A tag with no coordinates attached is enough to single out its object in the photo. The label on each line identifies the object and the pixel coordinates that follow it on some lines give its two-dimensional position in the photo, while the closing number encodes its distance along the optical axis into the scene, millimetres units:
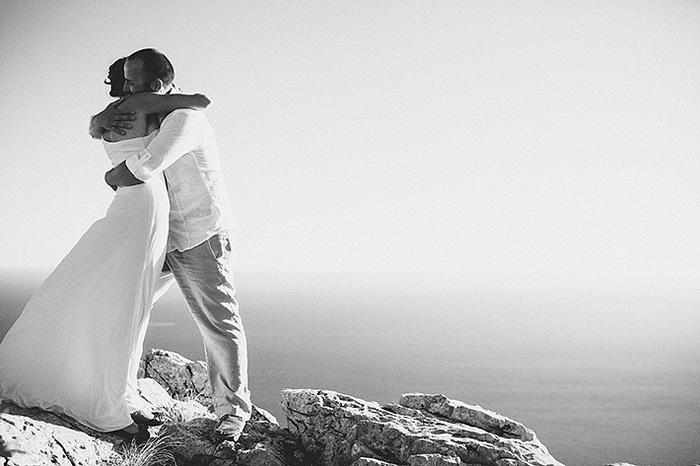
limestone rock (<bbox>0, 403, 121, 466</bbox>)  3859
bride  4426
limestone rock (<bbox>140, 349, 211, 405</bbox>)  8117
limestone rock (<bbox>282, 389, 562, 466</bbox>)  4496
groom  4758
